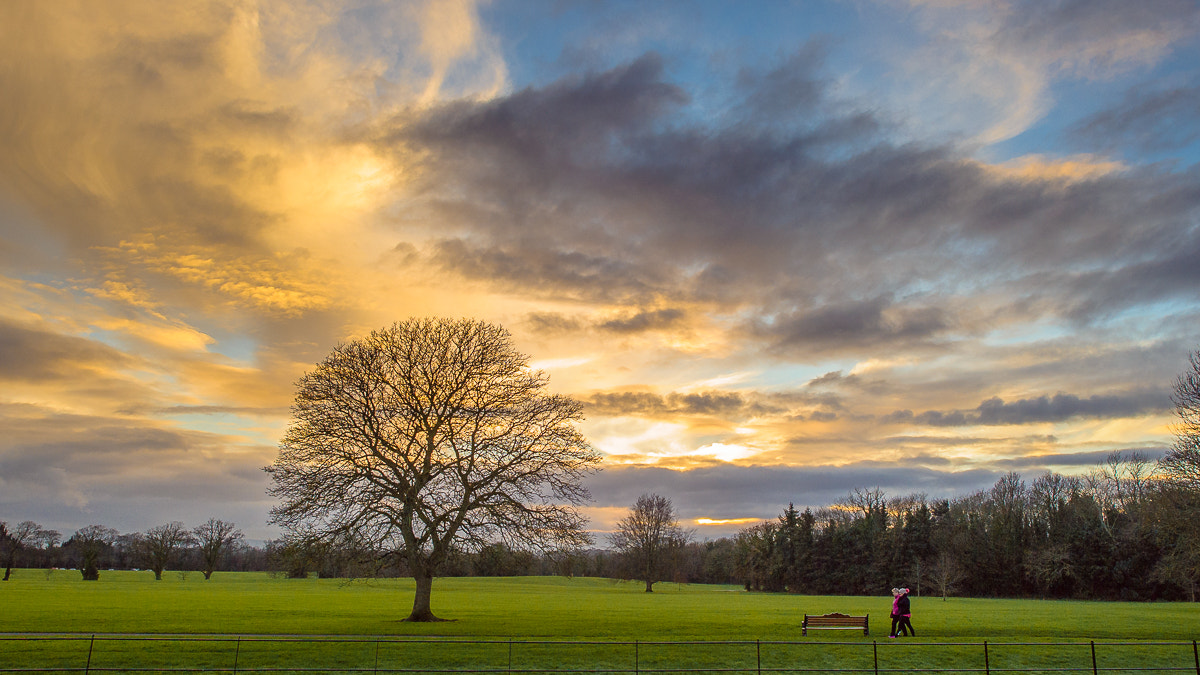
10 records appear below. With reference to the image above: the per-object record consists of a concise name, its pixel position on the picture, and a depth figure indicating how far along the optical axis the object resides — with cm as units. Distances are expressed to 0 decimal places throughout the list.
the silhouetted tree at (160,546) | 12775
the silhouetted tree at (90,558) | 11006
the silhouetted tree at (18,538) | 13062
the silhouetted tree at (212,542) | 13050
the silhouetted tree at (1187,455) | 3916
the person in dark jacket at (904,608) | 2888
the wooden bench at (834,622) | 3034
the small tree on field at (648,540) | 10338
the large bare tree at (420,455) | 3362
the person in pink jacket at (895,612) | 2892
